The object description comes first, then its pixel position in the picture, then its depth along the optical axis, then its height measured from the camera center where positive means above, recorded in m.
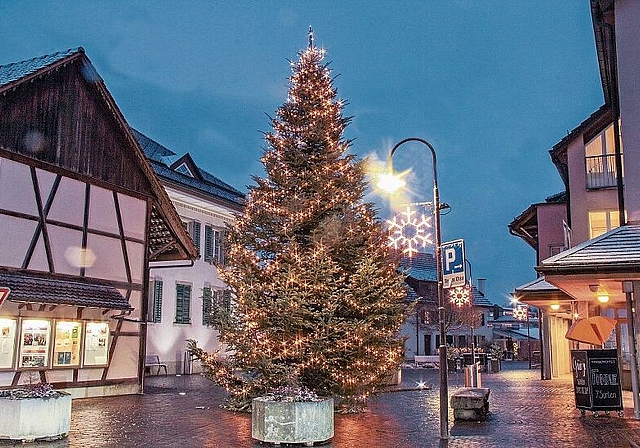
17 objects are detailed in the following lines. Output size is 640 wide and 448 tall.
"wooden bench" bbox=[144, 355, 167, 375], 28.00 -1.01
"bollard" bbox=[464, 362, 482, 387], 20.20 -1.09
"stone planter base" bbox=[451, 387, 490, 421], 14.04 -1.37
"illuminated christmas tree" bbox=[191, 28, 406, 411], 15.16 +1.52
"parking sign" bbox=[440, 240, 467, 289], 12.30 +1.37
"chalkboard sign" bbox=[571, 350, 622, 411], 15.06 -0.92
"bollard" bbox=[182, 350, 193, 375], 30.03 -1.14
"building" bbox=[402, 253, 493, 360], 55.66 +1.67
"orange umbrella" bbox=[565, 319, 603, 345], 17.16 +0.12
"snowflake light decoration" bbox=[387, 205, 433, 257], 11.88 +1.90
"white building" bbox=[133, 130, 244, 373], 28.86 +2.88
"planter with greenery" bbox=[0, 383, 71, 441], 10.89 -1.24
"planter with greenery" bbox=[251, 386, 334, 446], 11.12 -1.32
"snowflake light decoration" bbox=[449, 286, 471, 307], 31.91 +2.18
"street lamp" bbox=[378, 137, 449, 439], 11.80 +1.52
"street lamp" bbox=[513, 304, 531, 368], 50.90 +1.96
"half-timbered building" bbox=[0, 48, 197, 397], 16.52 +2.86
